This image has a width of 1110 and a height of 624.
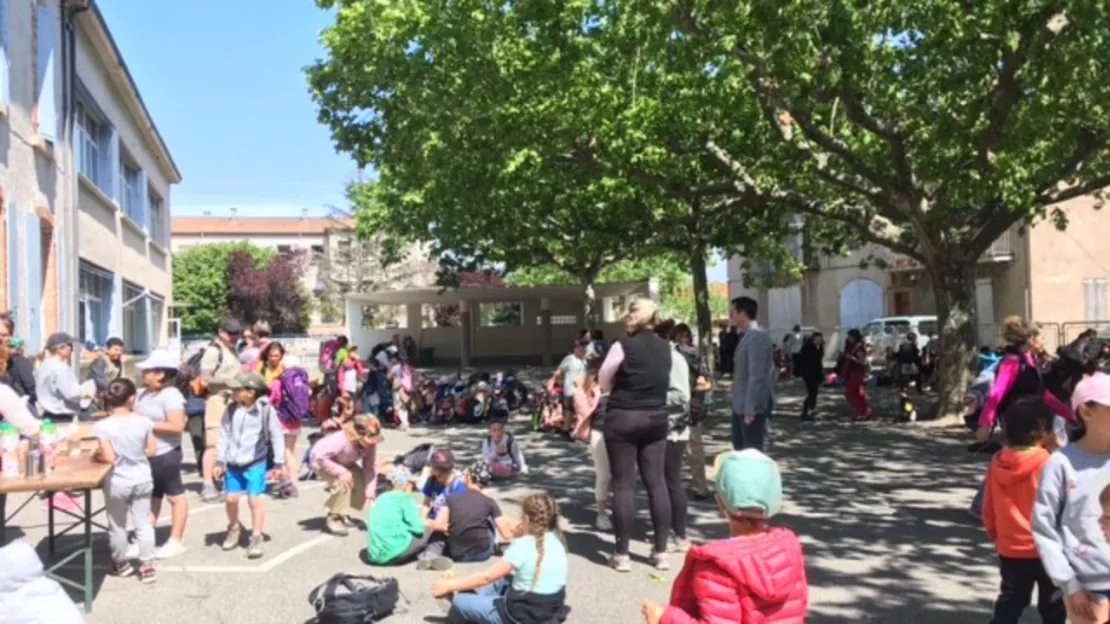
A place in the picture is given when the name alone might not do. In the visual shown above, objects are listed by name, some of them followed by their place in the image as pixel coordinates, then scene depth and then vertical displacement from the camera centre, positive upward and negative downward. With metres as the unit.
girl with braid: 5.17 -1.30
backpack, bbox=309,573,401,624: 5.28 -1.39
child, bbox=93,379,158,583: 6.08 -0.75
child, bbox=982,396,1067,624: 4.20 -0.80
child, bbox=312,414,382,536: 7.76 -0.91
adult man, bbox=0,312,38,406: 8.35 -0.21
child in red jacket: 2.93 -0.70
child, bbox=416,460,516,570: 6.69 -1.29
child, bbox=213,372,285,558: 6.84 -0.71
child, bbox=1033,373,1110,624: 3.36 -0.67
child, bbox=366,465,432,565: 6.67 -1.28
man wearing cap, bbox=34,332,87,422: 8.58 -0.28
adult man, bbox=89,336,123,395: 10.48 -0.16
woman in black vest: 6.20 -0.53
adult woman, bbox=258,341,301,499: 9.27 -0.39
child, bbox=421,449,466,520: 7.08 -1.03
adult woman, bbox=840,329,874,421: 15.55 -0.65
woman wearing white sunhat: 6.69 -0.53
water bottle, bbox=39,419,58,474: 5.75 -0.56
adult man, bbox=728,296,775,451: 7.58 -0.30
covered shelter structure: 37.03 +0.62
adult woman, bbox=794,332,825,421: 16.00 -0.63
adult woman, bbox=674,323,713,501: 7.88 -0.52
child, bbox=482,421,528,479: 10.34 -1.20
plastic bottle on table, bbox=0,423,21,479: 5.73 -0.58
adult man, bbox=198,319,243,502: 9.30 -0.27
